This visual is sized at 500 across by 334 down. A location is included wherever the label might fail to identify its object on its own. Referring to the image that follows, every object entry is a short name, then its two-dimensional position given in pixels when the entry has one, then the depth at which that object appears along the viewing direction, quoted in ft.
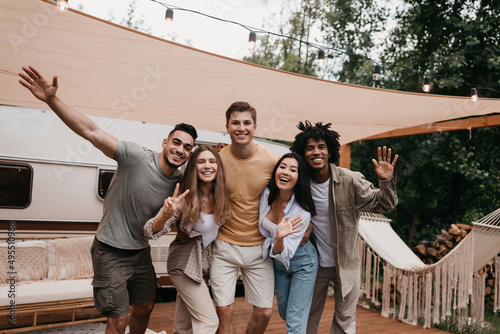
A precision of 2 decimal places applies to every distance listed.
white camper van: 13.79
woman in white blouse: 8.37
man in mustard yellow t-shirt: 8.57
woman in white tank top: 7.90
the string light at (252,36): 10.62
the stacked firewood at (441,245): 19.71
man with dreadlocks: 8.85
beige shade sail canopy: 8.37
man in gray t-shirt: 8.09
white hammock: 13.51
